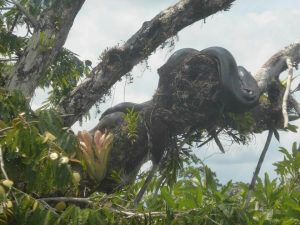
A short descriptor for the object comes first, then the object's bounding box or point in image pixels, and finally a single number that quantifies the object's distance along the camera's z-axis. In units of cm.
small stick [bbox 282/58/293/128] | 688
